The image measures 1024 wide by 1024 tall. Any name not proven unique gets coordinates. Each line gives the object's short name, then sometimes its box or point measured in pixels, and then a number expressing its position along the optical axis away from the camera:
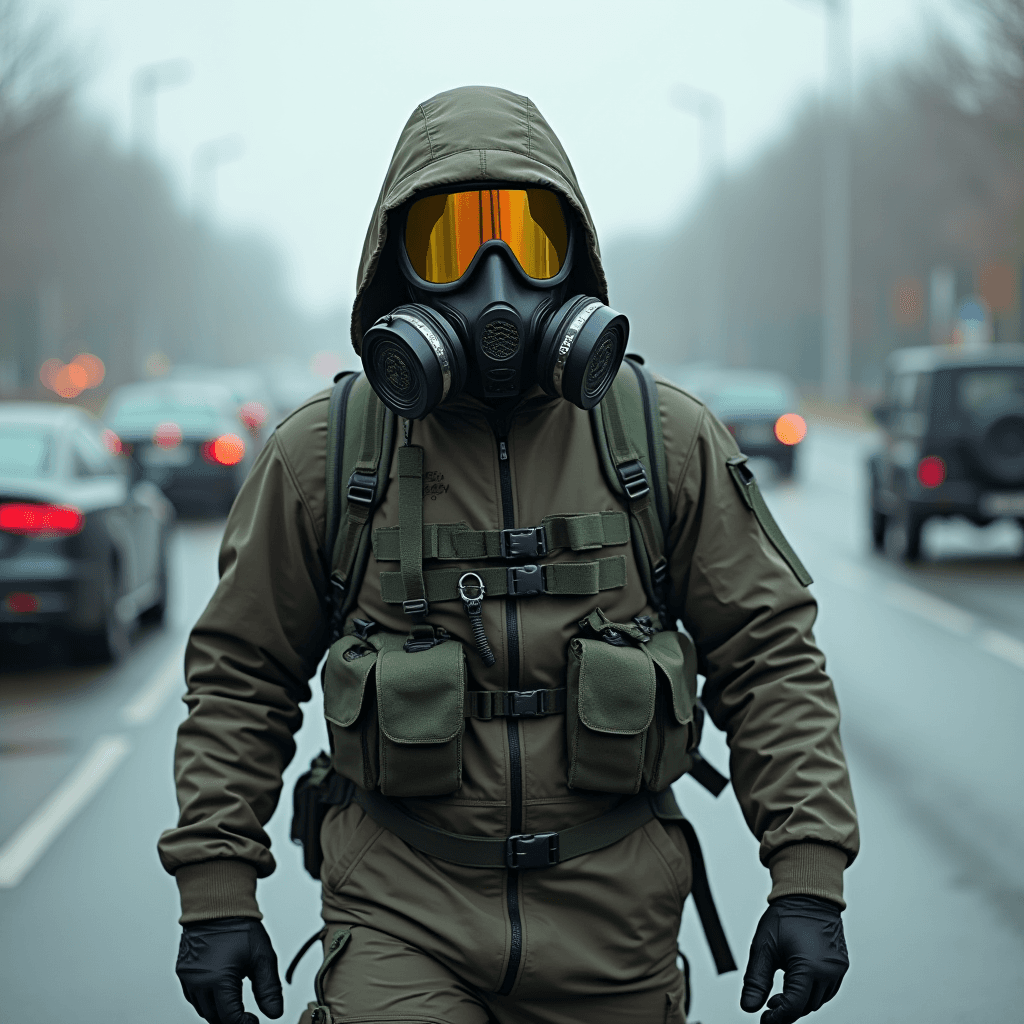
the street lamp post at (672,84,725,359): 60.66
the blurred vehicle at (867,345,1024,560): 13.78
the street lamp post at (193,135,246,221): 68.38
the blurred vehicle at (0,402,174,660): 9.00
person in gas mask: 2.55
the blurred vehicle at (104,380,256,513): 19.48
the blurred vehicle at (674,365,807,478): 24.44
